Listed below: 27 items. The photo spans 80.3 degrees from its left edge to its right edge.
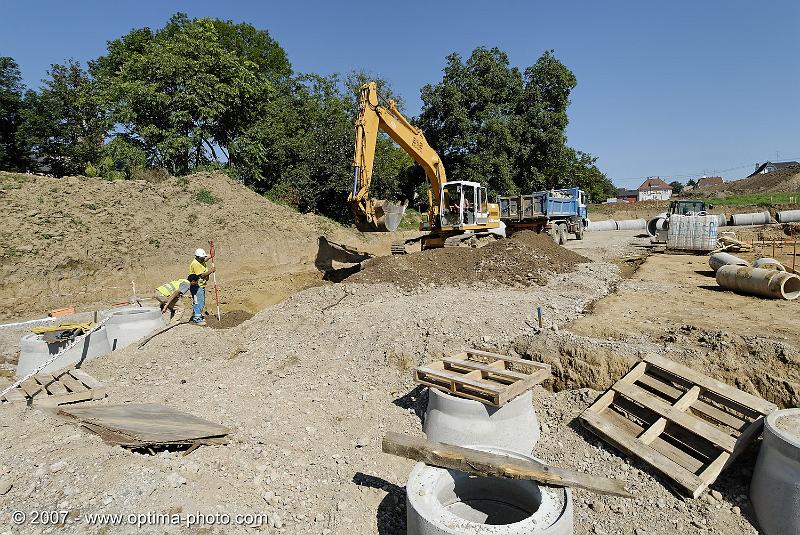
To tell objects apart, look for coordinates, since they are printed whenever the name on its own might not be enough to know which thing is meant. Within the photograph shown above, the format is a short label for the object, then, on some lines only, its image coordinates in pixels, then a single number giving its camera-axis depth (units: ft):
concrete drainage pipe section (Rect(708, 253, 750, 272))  37.25
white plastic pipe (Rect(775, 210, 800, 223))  96.43
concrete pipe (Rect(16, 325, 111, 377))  24.81
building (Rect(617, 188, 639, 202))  350.17
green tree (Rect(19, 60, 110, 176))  87.64
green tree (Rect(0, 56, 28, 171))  87.20
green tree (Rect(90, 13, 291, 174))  64.85
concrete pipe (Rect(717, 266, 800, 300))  28.60
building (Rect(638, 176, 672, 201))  368.89
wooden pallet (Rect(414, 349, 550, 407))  15.97
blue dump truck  67.92
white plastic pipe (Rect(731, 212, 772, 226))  96.07
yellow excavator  42.24
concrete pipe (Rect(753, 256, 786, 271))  32.68
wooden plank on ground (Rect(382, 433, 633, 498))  11.56
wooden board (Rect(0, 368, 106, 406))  20.42
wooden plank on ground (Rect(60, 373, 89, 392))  21.38
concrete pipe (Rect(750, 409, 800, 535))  12.16
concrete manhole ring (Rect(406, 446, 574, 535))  10.71
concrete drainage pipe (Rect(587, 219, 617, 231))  101.71
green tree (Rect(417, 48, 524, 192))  94.12
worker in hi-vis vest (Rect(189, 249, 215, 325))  31.81
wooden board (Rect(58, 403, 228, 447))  15.31
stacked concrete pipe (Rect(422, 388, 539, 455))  15.94
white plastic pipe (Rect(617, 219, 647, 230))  99.93
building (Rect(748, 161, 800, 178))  252.42
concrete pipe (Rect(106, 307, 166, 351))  28.12
